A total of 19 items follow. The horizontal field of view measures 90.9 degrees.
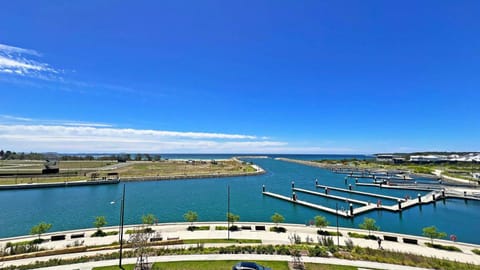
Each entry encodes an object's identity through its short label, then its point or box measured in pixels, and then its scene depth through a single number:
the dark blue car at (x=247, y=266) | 14.76
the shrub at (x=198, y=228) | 25.91
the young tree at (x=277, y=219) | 26.80
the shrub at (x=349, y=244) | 20.94
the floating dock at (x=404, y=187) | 59.81
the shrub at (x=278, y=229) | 25.44
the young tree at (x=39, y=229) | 23.08
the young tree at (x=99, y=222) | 25.16
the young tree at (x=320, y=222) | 25.17
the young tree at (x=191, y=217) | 27.34
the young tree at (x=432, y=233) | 23.32
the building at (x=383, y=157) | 181.40
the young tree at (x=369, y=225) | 25.31
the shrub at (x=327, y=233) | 24.80
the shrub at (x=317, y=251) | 18.51
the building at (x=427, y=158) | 138.09
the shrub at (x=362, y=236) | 24.28
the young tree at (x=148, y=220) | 26.53
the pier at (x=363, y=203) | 38.43
